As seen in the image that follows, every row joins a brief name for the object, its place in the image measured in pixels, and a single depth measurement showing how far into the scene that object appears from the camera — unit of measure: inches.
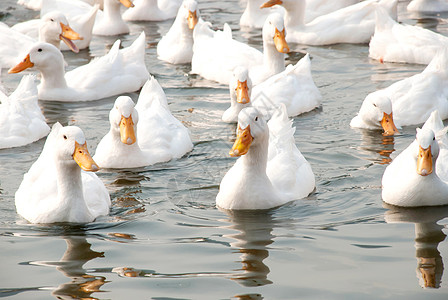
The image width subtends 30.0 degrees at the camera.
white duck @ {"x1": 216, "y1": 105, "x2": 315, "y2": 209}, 305.7
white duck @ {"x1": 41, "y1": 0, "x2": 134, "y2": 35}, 611.5
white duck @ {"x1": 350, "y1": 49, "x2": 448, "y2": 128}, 416.4
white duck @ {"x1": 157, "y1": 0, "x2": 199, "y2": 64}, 545.0
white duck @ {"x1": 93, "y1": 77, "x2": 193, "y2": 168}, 358.0
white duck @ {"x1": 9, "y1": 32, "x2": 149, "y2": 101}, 472.7
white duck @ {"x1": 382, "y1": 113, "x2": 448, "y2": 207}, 305.1
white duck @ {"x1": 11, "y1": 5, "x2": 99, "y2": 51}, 577.9
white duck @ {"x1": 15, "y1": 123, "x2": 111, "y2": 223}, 294.4
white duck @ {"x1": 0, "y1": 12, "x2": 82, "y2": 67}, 530.3
